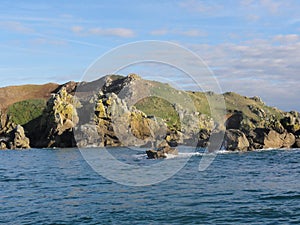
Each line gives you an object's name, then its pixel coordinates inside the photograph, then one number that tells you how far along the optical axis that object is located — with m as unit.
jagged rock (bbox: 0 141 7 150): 120.00
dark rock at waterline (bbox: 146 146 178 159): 70.75
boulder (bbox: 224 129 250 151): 89.19
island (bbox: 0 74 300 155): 122.18
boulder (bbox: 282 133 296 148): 97.12
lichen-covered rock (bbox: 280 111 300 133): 102.06
